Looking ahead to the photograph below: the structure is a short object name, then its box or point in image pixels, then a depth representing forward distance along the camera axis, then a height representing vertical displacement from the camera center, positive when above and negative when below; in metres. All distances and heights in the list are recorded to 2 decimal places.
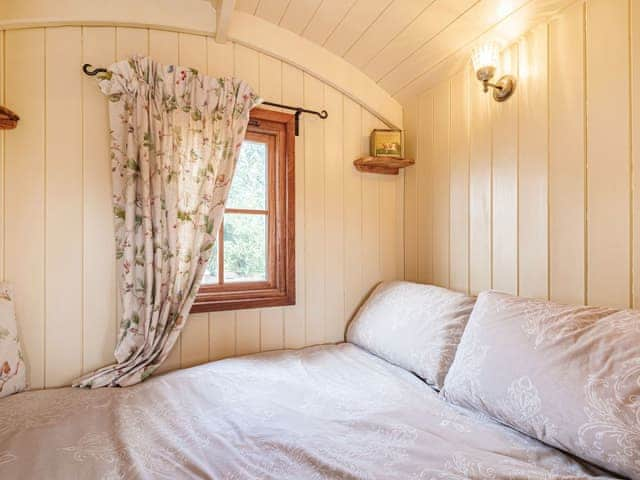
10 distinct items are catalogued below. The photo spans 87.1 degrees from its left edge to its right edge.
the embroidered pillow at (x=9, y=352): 1.24 -0.43
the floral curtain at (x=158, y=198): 1.44 +0.19
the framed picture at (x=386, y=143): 1.97 +0.56
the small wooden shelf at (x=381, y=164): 1.94 +0.44
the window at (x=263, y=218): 1.79 +0.11
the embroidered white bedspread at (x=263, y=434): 0.82 -0.57
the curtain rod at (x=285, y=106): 1.44 +0.72
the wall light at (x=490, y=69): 1.45 +0.73
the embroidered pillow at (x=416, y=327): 1.36 -0.41
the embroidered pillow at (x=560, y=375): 0.78 -0.38
